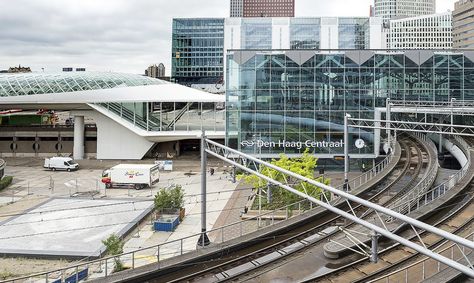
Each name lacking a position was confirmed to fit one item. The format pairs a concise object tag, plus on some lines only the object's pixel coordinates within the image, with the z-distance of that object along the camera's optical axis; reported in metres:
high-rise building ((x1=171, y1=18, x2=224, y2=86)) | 143.25
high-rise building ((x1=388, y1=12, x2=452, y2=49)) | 199.75
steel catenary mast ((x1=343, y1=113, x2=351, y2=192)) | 25.66
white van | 50.88
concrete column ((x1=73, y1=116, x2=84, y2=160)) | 59.91
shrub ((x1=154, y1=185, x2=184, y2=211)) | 29.78
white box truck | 40.66
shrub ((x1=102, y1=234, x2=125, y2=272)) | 21.08
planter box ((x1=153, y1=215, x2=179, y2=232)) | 27.78
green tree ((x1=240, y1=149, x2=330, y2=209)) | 28.84
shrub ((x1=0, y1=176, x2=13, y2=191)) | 41.09
